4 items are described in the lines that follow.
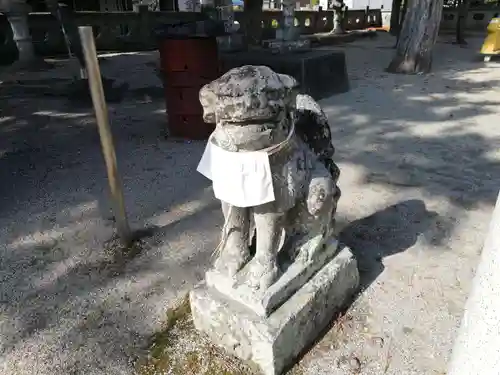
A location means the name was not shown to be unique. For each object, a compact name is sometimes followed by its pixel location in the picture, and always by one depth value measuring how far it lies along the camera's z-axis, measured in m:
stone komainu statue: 1.33
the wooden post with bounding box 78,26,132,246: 2.10
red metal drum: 3.96
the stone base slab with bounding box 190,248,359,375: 1.54
